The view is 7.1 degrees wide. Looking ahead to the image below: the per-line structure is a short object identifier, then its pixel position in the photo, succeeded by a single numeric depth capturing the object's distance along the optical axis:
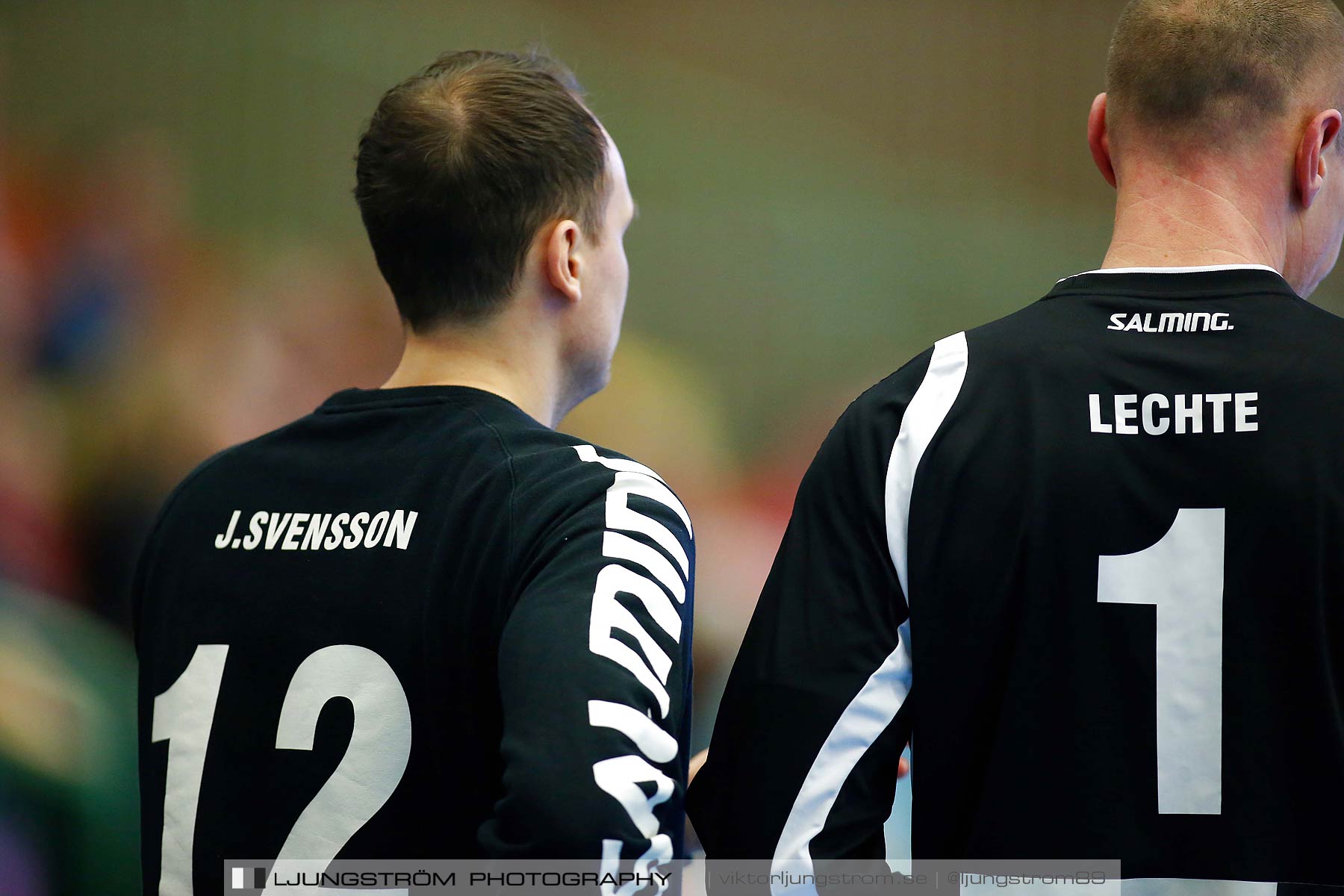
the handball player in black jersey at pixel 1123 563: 8.13
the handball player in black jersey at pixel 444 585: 8.13
